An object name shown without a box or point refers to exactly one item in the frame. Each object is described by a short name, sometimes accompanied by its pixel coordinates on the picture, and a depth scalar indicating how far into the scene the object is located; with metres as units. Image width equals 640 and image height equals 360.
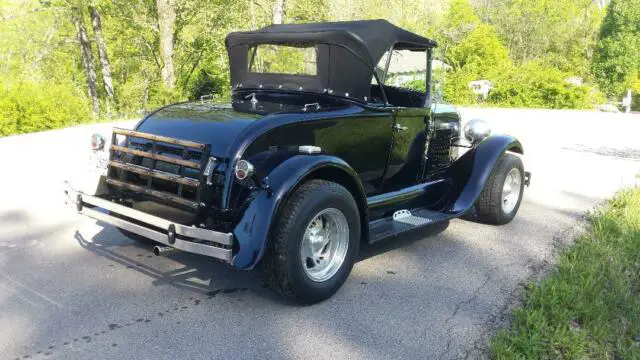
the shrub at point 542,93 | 26.28
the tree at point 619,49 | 46.28
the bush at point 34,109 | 14.29
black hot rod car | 3.62
